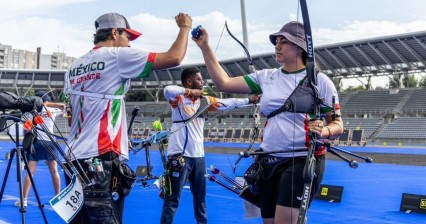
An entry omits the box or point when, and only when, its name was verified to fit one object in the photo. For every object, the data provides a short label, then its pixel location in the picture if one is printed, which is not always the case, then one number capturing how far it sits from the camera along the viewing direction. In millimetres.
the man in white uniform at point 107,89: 3928
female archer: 4176
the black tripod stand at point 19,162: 5903
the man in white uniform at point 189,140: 6613
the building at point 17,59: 189000
